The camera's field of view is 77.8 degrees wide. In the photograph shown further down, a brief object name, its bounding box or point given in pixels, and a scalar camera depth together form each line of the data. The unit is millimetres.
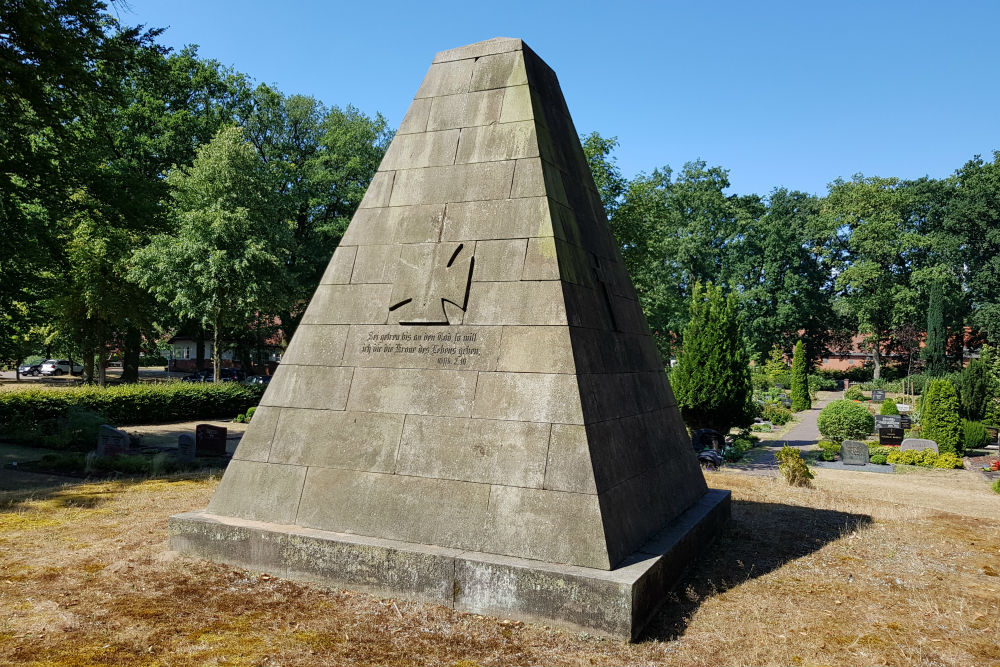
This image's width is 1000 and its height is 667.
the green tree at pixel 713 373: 21688
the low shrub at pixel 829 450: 21906
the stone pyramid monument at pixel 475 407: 5621
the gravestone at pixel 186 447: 17328
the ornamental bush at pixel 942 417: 23297
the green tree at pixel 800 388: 41844
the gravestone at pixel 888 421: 26656
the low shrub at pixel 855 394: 48409
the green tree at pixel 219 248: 27297
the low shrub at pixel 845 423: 26500
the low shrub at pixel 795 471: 14375
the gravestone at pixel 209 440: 17578
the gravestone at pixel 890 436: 25859
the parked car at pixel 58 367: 58125
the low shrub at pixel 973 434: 24844
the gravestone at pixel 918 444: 22116
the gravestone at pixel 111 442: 16875
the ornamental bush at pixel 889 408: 34822
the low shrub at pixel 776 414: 34688
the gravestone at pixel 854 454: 21031
